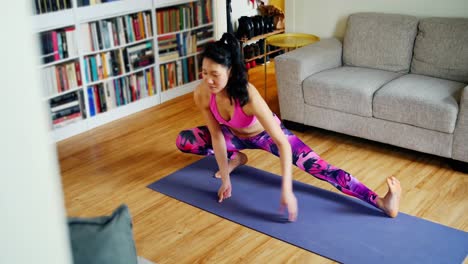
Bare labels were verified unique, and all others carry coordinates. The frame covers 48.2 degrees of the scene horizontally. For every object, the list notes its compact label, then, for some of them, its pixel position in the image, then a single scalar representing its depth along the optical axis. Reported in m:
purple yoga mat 2.45
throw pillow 1.32
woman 2.55
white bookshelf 3.69
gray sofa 3.19
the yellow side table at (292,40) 4.23
